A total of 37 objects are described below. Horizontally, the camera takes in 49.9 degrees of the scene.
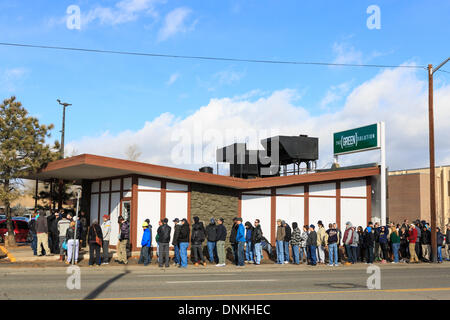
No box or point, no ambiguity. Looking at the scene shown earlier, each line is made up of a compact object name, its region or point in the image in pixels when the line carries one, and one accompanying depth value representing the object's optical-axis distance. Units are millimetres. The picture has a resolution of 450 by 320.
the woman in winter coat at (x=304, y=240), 19588
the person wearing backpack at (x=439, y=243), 22062
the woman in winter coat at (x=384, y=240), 20703
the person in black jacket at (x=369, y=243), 20391
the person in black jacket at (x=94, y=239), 17102
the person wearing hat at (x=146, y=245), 18031
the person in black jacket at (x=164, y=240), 17625
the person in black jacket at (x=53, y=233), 19922
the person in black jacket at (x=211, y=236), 18531
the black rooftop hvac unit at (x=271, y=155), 27609
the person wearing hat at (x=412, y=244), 21359
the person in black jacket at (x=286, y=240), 19078
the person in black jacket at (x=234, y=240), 18656
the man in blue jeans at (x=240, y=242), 18344
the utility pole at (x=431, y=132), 22375
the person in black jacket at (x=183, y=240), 17625
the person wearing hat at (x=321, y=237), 19267
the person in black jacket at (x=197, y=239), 18266
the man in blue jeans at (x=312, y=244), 18984
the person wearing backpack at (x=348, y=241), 19922
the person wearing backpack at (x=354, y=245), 19923
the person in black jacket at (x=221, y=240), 18328
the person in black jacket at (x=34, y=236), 20219
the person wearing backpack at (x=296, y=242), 19156
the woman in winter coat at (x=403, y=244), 21978
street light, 38469
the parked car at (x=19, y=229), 28897
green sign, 24625
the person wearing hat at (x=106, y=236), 17688
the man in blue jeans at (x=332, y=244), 19062
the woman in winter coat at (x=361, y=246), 21000
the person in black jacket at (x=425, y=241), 22156
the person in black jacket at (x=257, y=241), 18984
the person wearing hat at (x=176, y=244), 17641
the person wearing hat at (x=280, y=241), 19094
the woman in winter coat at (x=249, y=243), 19250
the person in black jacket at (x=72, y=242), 17356
